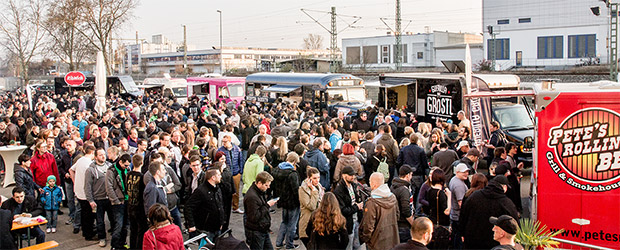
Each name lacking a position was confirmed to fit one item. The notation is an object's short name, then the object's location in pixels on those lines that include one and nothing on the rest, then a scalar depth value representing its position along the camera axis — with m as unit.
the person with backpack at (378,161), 10.11
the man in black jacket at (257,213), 7.45
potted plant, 6.44
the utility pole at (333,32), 52.03
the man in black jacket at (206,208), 7.65
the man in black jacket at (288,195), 8.47
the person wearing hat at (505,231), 5.51
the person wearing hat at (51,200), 9.76
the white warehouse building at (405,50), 70.62
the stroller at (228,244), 5.66
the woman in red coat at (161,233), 5.96
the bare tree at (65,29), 38.66
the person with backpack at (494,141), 11.49
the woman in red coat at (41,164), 10.28
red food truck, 6.72
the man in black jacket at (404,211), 7.21
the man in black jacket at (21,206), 8.27
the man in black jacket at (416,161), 10.17
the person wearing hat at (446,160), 9.66
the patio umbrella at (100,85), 14.94
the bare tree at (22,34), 38.41
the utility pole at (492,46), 52.59
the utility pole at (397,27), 51.72
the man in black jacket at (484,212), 6.64
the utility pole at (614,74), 22.08
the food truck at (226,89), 31.89
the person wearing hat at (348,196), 7.27
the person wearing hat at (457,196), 7.68
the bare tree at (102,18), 39.00
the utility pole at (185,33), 57.61
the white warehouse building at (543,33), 52.47
